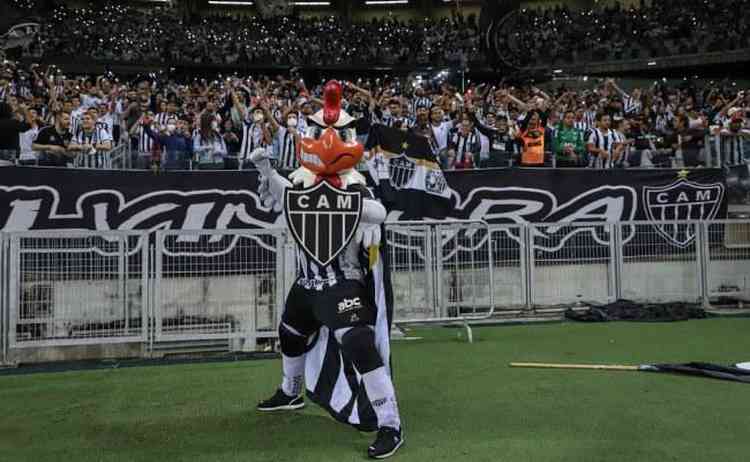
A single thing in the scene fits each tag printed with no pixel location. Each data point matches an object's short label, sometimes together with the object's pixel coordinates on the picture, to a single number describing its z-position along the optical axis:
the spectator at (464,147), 10.57
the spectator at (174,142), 9.65
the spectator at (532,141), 10.67
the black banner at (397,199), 8.96
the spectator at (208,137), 10.61
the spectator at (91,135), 10.38
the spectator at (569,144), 10.96
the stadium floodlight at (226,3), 37.88
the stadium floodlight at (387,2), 39.00
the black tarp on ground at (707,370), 5.58
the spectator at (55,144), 9.14
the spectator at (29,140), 9.10
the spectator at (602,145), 11.21
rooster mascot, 4.11
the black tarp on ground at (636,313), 9.02
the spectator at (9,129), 9.45
